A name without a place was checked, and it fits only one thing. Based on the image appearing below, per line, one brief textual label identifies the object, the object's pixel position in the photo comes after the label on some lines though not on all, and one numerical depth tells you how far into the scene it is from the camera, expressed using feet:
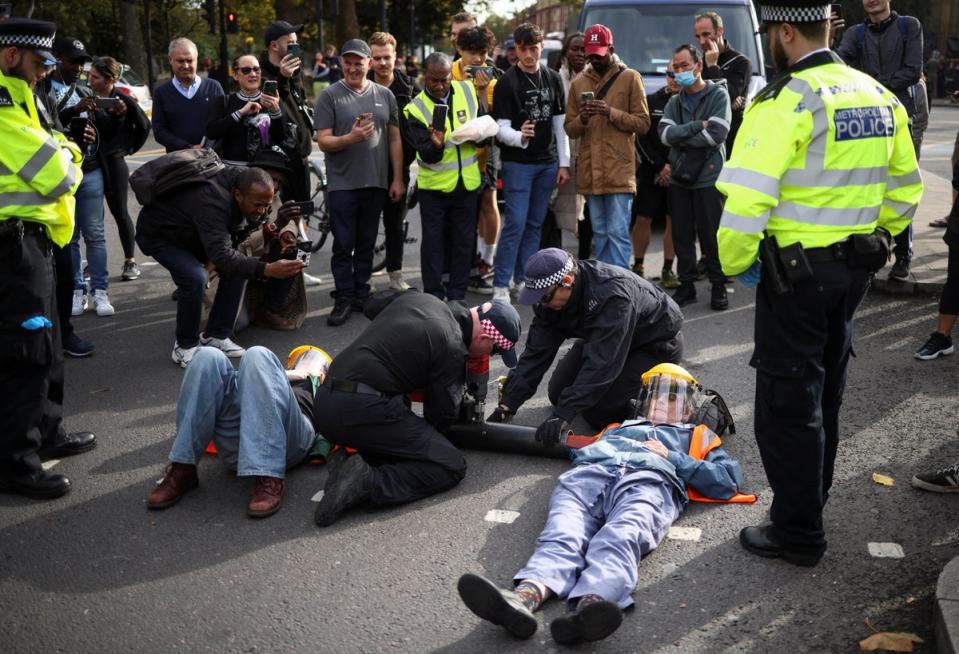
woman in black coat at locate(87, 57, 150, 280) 25.99
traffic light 88.24
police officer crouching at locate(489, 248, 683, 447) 16.21
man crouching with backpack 19.86
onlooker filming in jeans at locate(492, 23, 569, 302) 25.36
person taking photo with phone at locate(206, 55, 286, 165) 24.81
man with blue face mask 24.68
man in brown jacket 25.09
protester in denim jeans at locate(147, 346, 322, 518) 15.17
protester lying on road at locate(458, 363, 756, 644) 11.35
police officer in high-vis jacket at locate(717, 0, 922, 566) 11.83
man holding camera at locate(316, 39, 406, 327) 24.56
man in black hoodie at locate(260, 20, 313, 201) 25.62
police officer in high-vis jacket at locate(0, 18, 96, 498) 14.88
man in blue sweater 25.99
